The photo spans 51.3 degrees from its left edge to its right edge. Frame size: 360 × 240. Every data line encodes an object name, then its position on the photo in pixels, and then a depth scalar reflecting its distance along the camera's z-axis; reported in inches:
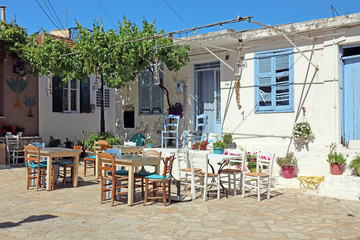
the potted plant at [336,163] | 320.5
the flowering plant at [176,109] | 470.9
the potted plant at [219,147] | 384.5
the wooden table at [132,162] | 267.0
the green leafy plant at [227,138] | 407.2
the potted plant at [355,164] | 306.7
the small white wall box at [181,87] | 471.5
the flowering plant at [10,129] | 492.2
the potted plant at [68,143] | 550.9
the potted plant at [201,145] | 408.2
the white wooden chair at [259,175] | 293.5
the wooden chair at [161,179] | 268.1
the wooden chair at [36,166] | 321.1
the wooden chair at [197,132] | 443.2
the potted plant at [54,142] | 530.3
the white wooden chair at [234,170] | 310.3
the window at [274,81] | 377.1
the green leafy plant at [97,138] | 504.4
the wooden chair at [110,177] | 267.3
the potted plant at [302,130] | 358.0
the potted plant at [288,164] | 351.6
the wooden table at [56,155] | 320.5
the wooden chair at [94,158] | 399.2
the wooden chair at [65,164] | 343.6
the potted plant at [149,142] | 473.4
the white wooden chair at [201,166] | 288.4
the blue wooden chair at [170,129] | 452.1
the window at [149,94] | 501.7
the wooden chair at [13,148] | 476.1
